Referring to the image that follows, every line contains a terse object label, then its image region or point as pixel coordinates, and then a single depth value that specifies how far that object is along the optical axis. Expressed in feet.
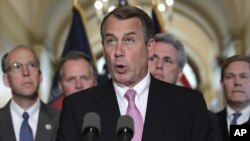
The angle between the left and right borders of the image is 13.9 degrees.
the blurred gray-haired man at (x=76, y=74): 26.01
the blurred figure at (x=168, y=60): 23.88
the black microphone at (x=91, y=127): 12.64
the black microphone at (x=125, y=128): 12.58
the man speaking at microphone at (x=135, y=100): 14.86
